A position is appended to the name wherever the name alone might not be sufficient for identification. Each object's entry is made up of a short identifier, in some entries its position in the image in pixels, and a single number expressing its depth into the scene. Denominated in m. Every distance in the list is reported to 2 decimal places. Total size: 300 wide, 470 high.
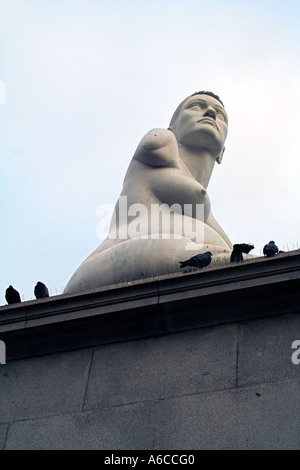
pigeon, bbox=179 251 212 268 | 10.01
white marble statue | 10.87
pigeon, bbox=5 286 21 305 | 10.59
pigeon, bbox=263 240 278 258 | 9.64
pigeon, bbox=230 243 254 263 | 10.03
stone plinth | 8.63
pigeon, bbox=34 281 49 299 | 10.71
